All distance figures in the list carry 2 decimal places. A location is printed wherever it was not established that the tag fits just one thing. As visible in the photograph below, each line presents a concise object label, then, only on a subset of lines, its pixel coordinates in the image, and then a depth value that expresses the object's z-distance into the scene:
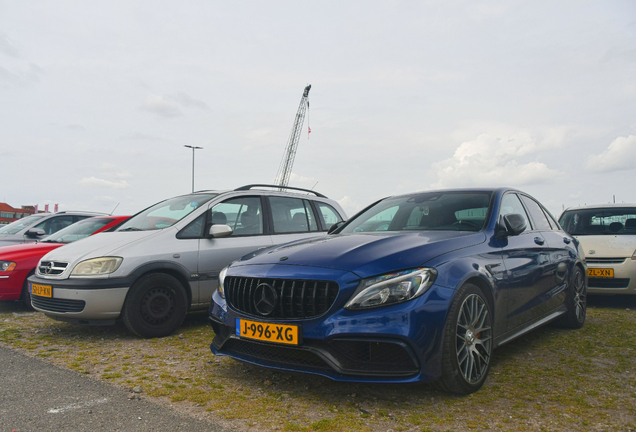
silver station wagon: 5.04
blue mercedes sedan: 3.02
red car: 6.77
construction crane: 68.43
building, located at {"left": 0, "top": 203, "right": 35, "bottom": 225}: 71.12
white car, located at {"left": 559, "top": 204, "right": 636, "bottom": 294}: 6.93
